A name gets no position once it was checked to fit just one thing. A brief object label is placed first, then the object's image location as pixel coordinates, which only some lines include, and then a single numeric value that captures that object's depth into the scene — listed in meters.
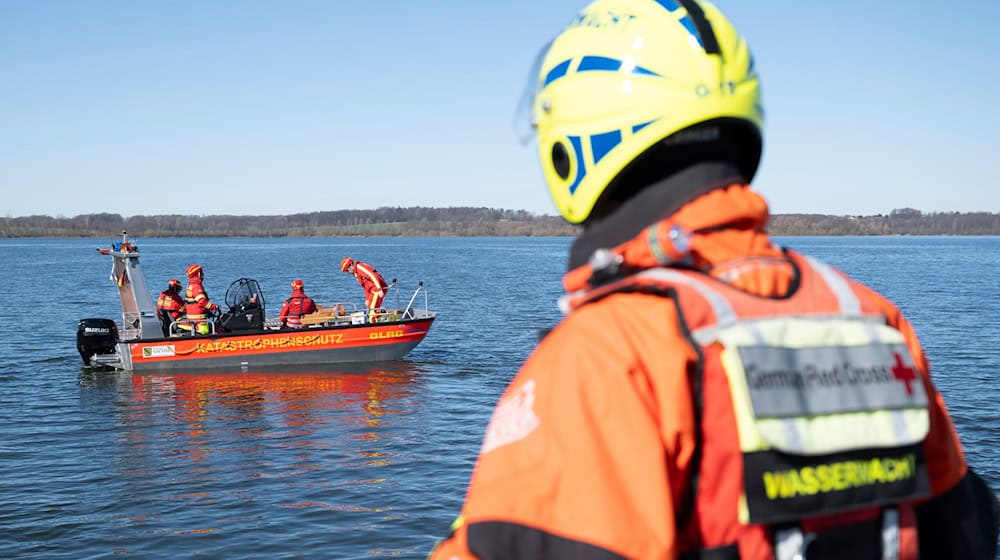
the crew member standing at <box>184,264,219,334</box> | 20.70
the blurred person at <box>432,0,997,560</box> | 1.36
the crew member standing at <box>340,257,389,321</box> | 22.27
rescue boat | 21.64
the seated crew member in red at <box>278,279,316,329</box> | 21.95
